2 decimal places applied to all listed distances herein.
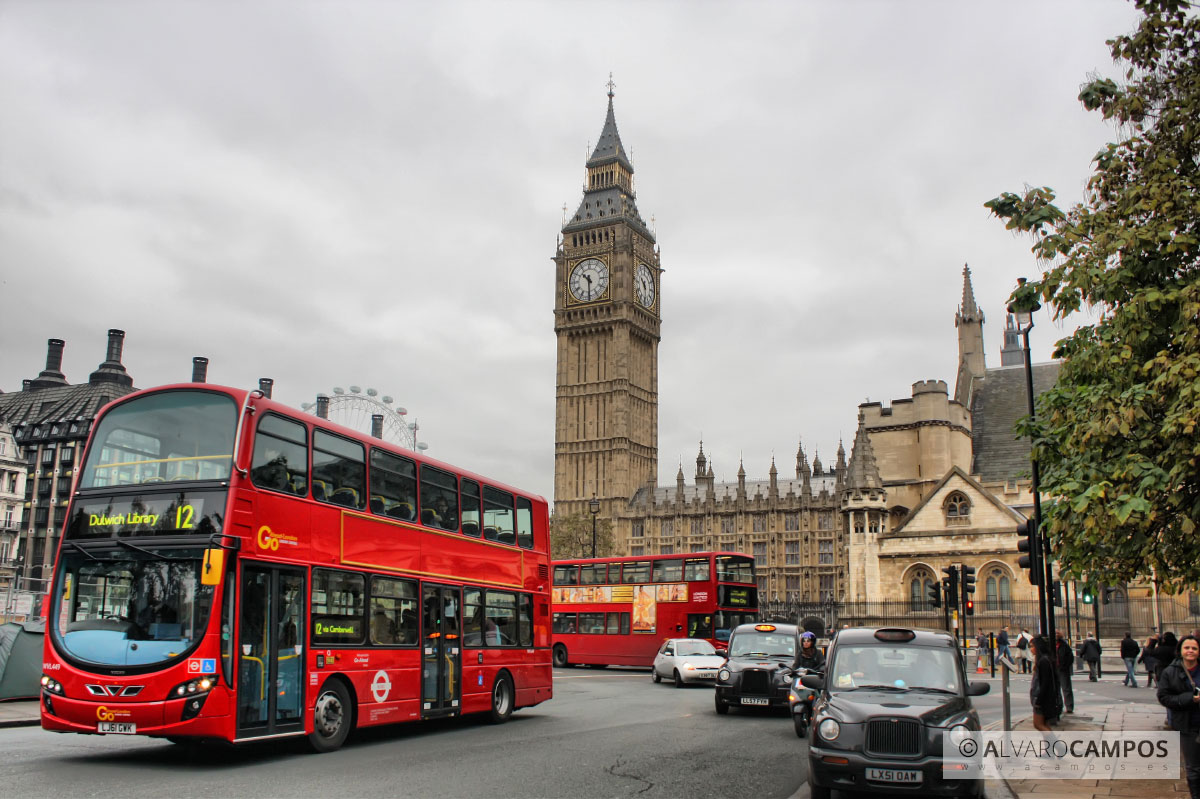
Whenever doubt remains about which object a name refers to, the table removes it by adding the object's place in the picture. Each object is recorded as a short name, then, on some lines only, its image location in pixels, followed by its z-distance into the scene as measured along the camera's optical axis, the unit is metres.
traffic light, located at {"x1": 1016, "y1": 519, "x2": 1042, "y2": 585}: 15.91
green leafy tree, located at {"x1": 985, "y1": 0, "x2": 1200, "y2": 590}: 9.09
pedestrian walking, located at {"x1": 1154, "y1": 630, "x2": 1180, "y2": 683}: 19.31
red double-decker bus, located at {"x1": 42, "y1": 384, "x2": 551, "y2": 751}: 10.87
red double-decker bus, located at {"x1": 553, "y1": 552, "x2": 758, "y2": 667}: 34.25
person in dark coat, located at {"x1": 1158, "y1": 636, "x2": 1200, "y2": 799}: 8.45
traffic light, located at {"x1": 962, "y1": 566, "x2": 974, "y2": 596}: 24.05
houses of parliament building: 45.40
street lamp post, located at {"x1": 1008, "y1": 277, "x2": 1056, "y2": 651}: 15.65
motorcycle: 14.29
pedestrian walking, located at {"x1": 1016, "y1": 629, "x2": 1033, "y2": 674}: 35.88
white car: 27.55
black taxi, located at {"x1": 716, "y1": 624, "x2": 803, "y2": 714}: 18.62
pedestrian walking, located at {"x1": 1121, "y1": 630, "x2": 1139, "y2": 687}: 27.88
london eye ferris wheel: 68.48
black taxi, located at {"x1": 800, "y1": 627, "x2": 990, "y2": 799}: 9.41
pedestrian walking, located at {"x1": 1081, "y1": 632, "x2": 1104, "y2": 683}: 31.94
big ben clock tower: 101.38
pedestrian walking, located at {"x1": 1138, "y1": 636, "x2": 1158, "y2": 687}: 21.06
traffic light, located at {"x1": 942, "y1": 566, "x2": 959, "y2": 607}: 22.78
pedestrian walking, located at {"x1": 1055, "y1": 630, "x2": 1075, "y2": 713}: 19.45
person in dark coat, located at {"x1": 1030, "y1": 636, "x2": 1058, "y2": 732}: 15.86
